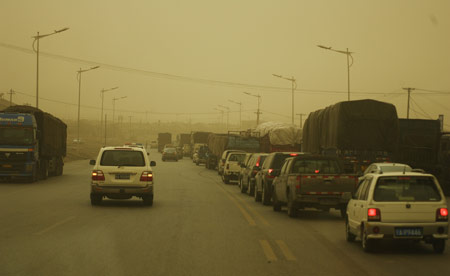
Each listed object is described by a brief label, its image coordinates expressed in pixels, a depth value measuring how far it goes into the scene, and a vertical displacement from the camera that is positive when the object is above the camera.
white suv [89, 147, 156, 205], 21.59 -0.96
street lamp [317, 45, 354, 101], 54.44 +7.36
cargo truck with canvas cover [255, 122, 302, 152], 53.50 +0.66
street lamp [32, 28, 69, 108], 51.97 +7.02
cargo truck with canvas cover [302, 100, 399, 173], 30.95 +0.72
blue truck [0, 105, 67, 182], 33.69 -0.06
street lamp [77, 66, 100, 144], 75.93 +6.84
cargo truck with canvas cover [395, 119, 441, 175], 35.25 +0.27
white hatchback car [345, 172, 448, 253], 12.13 -1.04
